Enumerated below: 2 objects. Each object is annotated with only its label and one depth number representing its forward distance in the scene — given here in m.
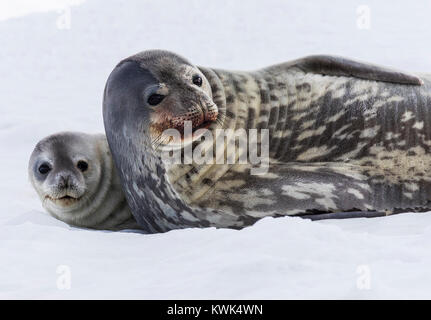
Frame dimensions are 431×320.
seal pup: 9.03
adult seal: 7.34
